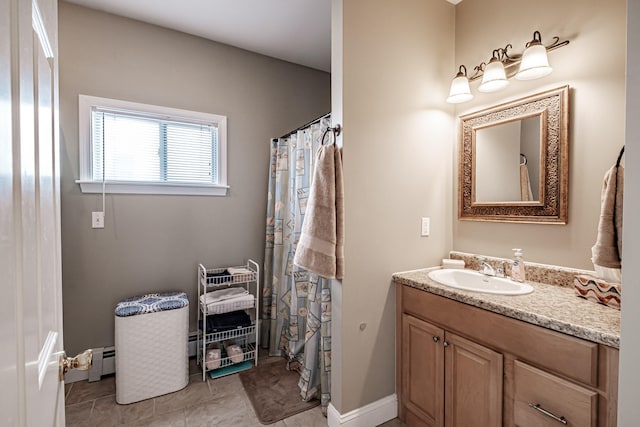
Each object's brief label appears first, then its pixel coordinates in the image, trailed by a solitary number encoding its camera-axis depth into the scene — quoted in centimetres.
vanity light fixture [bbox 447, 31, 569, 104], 150
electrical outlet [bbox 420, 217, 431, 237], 197
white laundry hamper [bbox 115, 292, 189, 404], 195
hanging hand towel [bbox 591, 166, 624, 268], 119
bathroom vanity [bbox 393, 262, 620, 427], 104
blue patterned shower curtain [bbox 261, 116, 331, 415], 202
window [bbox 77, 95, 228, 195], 220
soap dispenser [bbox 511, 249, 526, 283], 164
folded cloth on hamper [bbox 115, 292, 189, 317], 199
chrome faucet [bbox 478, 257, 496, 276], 172
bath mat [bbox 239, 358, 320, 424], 189
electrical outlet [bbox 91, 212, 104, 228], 220
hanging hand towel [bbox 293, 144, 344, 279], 161
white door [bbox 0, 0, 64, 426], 37
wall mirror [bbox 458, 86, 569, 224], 157
